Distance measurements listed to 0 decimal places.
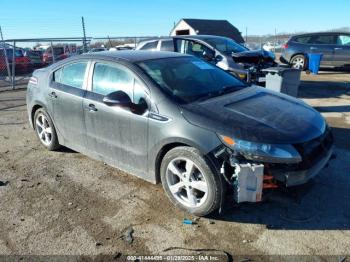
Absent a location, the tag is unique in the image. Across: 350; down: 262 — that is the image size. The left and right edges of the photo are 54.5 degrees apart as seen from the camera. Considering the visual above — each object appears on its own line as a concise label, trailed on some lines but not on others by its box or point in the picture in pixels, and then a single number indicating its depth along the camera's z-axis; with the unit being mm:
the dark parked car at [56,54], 17947
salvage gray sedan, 3131
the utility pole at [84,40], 16756
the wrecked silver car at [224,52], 8500
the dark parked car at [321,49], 14406
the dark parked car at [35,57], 18516
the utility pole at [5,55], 12884
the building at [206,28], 36906
